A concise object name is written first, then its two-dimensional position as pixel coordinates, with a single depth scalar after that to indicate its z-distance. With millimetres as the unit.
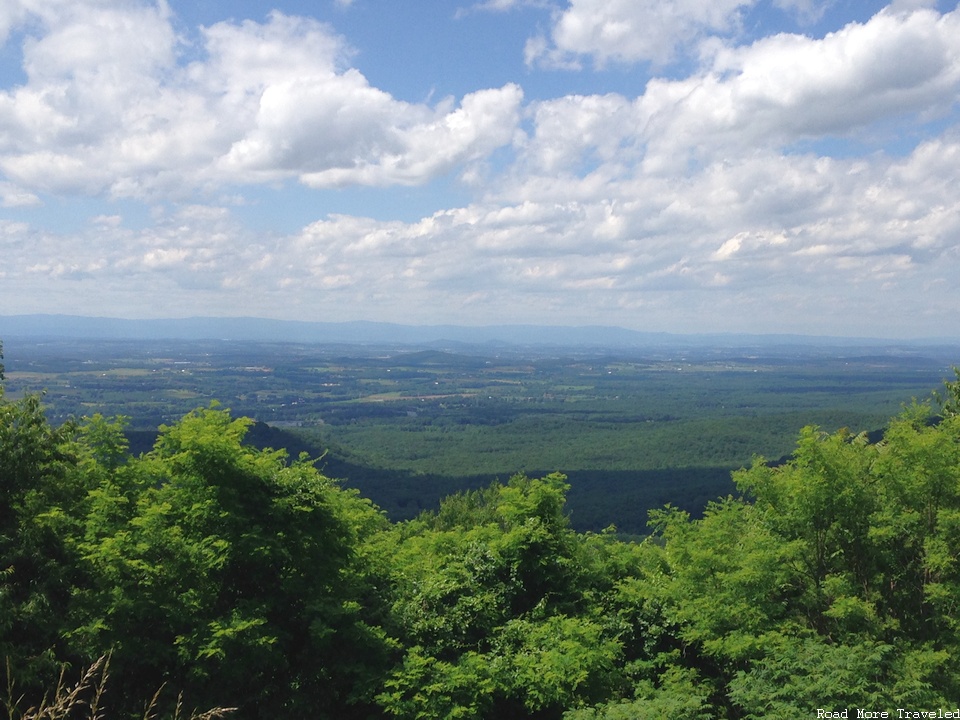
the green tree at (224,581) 12906
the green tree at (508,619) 13516
